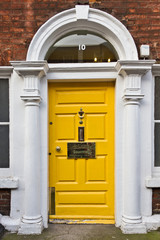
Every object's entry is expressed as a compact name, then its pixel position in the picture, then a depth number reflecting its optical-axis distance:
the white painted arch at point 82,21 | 3.13
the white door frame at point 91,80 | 3.05
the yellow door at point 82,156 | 3.35
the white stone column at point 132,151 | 3.05
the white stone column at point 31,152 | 3.06
